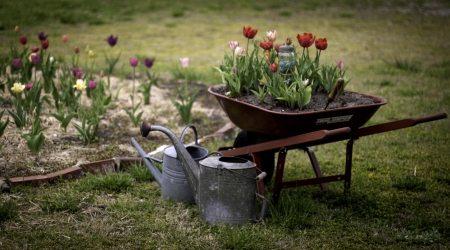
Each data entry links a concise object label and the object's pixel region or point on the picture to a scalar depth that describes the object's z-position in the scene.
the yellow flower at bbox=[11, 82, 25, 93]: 4.09
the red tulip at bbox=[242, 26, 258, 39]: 3.38
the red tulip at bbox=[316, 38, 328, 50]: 3.23
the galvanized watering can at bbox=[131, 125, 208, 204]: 3.31
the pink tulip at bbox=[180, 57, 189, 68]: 4.53
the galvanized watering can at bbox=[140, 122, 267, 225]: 2.96
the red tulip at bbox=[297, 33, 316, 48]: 3.23
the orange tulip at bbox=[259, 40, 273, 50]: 3.34
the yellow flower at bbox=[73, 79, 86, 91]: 4.18
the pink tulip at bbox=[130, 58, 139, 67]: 4.67
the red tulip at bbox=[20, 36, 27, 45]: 4.72
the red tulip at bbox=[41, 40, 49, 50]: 4.66
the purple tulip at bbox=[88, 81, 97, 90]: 4.39
